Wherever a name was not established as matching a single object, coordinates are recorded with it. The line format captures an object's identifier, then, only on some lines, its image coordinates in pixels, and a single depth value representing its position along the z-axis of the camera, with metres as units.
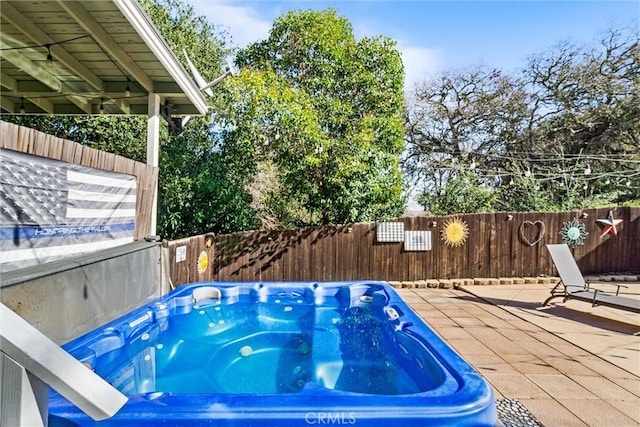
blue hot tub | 1.96
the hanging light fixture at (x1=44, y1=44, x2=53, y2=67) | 4.55
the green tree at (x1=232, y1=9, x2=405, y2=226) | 7.59
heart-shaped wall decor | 8.13
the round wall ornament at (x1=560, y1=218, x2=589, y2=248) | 8.14
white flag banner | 2.73
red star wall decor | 8.20
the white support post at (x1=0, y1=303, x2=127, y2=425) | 0.80
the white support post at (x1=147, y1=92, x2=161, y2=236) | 5.14
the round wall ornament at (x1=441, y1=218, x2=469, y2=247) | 8.04
